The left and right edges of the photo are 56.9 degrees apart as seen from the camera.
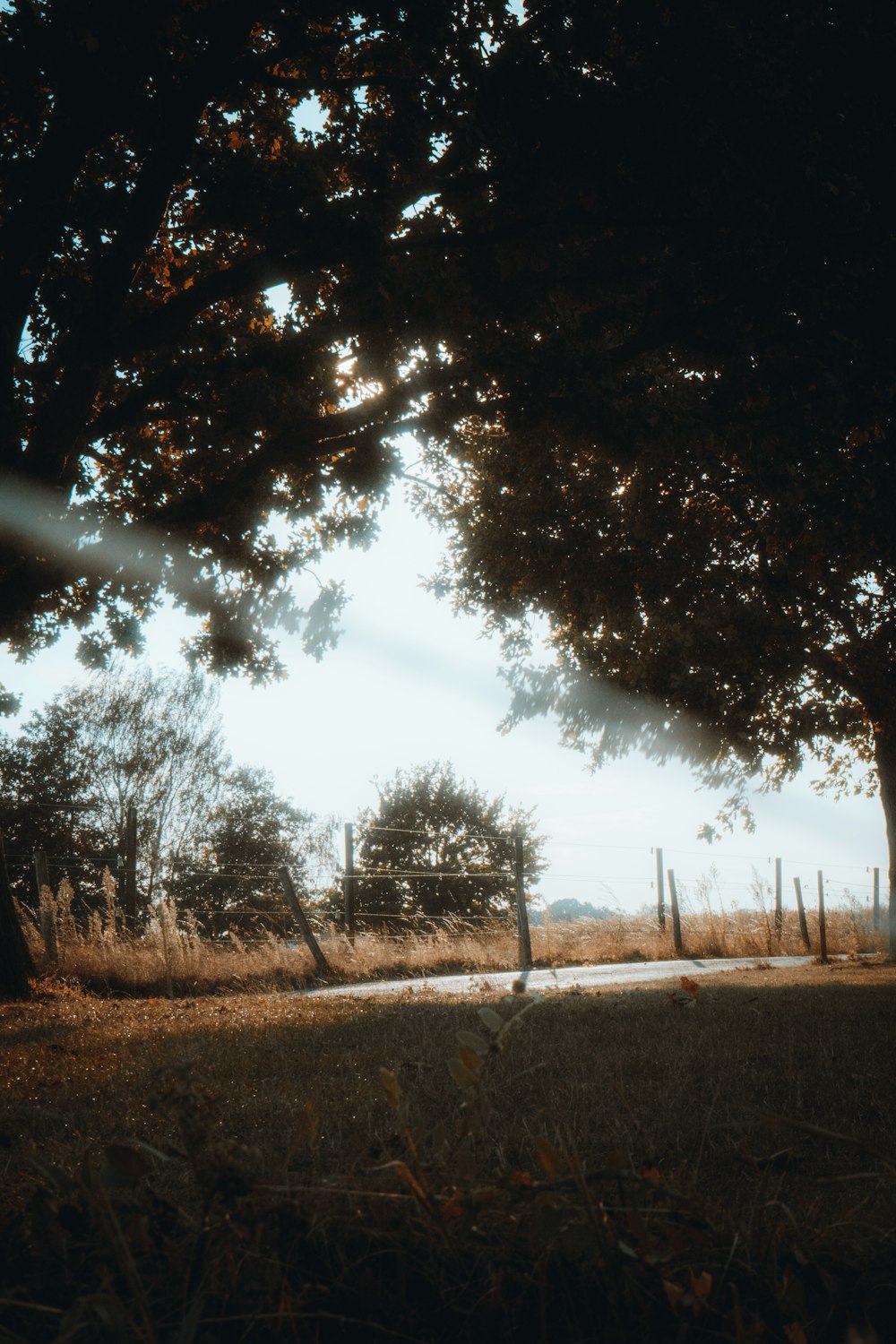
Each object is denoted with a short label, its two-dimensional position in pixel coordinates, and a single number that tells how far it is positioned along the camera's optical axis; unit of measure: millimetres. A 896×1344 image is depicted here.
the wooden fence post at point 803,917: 20238
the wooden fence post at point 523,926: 16281
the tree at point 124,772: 34469
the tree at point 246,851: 37312
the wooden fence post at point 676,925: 19672
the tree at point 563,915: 22425
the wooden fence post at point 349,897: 17062
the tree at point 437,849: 42938
